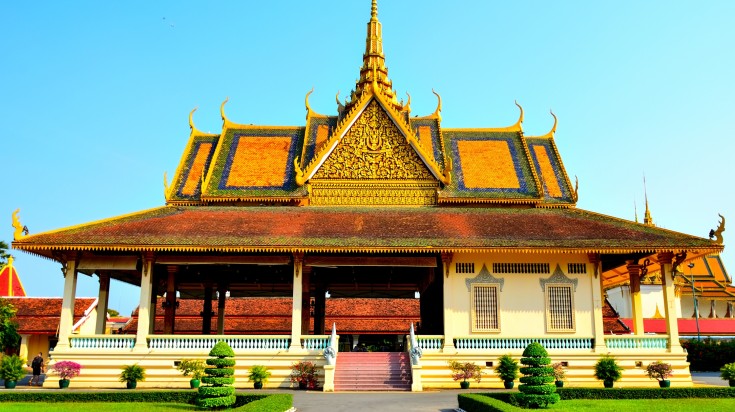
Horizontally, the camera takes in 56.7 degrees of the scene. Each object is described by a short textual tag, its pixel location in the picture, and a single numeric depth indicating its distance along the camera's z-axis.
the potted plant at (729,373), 18.31
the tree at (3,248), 24.21
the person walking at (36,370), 20.79
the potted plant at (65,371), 19.20
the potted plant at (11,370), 19.09
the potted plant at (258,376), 19.12
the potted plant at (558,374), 18.69
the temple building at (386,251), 19.94
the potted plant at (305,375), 19.27
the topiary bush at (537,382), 13.17
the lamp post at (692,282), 39.72
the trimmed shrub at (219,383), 13.67
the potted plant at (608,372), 19.30
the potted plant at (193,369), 19.05
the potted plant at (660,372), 19.31
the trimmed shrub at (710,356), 33.19
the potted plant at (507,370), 19.14
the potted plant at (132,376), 19.09
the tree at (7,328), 22.16
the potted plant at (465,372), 19.22
